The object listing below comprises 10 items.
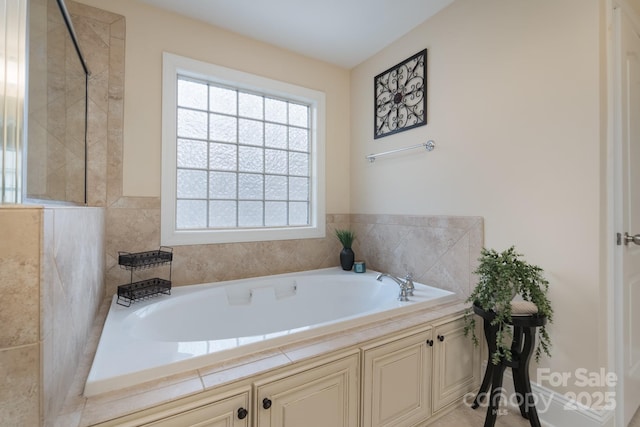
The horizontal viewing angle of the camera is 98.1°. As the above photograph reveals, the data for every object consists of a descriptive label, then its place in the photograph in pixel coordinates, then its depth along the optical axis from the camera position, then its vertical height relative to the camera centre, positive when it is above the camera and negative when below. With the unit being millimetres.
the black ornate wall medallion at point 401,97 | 2113 +968
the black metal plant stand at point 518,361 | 1322 -720
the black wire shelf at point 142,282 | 1627 -432
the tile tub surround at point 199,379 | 805 -570
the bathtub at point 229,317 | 991 -545
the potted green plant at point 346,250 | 2527 -326
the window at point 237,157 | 2025 +488
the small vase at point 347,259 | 2523 -403
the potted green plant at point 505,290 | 1316 -367
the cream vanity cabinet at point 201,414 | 827 -636
